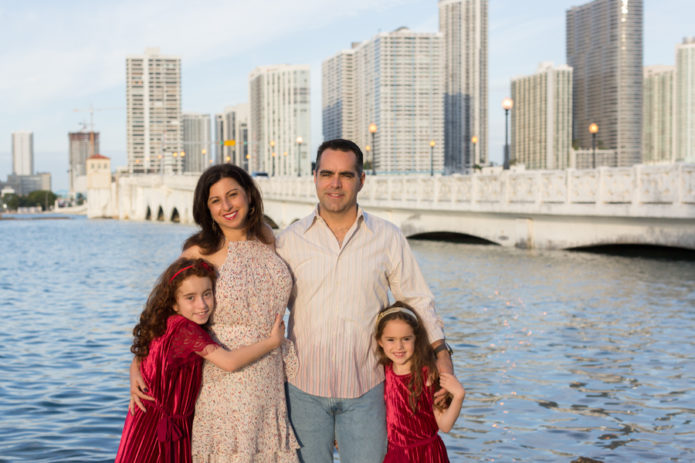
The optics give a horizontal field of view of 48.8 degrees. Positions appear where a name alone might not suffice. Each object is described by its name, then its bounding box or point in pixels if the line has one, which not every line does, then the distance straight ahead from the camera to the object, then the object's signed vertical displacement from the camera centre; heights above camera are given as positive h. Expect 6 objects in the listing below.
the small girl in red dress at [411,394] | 3.55 -0.93
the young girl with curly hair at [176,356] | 3.36 -0.71
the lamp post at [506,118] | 29.05 +3.02
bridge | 21.22 -0.33
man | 3.54 -0.54
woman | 3.39 -0.78
